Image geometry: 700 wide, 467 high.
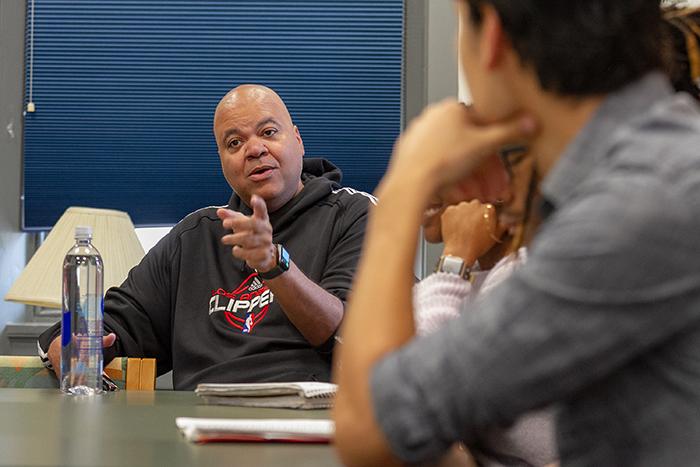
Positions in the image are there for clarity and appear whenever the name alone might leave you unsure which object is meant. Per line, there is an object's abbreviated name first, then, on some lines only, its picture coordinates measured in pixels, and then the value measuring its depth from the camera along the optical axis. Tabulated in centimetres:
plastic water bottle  366
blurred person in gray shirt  192
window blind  521
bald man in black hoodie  393
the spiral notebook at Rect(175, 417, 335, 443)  296
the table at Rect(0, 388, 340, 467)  283
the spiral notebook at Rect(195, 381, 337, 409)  328
